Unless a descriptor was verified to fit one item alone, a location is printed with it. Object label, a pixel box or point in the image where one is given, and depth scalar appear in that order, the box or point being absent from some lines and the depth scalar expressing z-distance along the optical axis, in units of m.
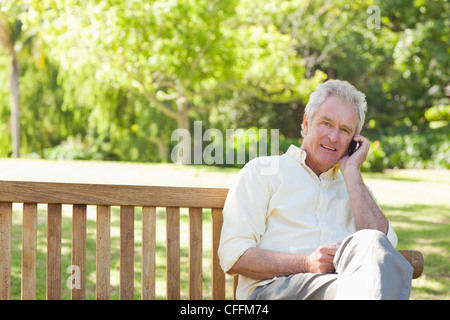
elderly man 2.31
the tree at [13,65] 22.47
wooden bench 2.60
